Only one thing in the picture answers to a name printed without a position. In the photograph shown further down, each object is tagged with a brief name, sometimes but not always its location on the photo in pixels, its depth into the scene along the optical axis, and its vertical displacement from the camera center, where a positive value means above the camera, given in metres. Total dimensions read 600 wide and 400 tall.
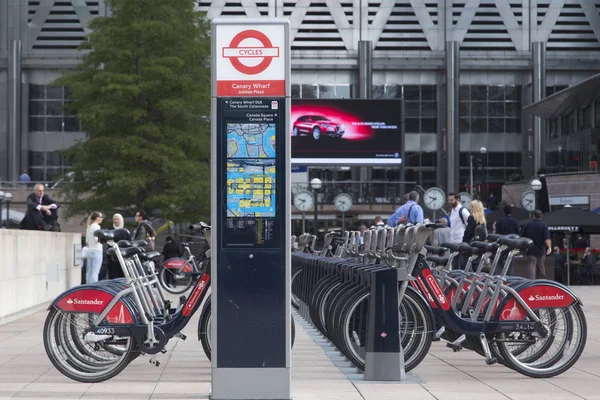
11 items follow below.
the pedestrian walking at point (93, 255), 20.81 -1.02
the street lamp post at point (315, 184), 39.16 +0.59
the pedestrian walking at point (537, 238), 20.19 -0.68
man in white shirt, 17.59 -0.33
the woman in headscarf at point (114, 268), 18.61 -1.15
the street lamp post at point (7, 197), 23.02 +0.07
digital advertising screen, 45.22 +2.84
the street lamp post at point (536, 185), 33.69 +0.49
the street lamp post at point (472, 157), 64.14 +2.57
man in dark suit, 20.34 -0.19
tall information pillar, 7.84 -0.16
